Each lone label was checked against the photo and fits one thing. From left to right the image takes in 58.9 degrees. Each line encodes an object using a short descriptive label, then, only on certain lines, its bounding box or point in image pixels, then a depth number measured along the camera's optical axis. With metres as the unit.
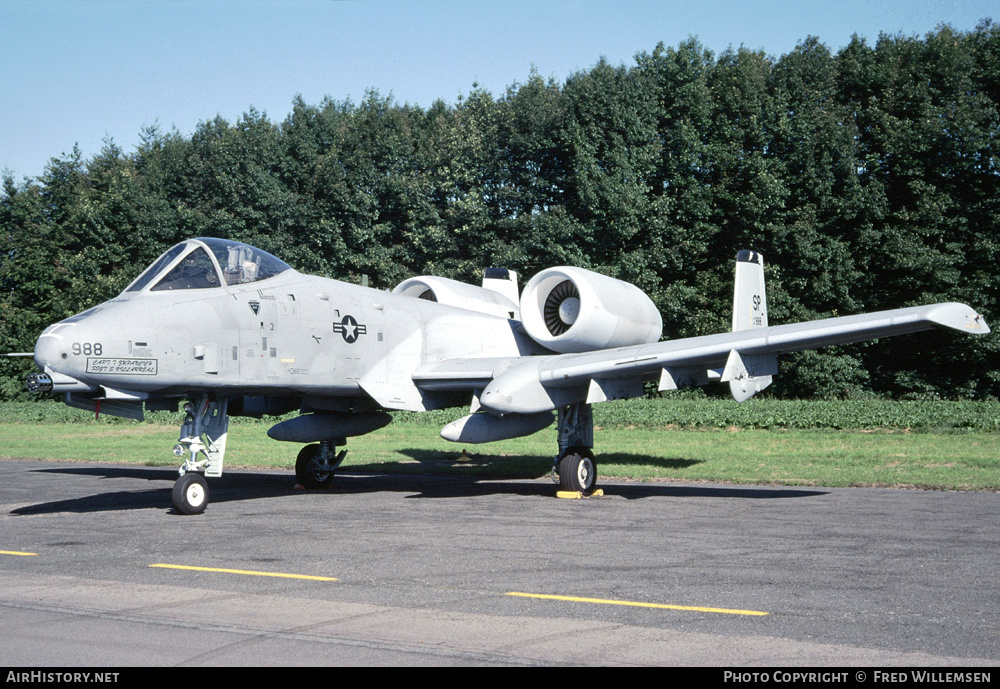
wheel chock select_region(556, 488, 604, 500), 14.76
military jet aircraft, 11.93
